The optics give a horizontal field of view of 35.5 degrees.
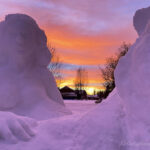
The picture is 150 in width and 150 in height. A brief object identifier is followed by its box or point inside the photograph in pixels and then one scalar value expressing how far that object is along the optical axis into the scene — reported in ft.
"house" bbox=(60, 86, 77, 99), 132.36
